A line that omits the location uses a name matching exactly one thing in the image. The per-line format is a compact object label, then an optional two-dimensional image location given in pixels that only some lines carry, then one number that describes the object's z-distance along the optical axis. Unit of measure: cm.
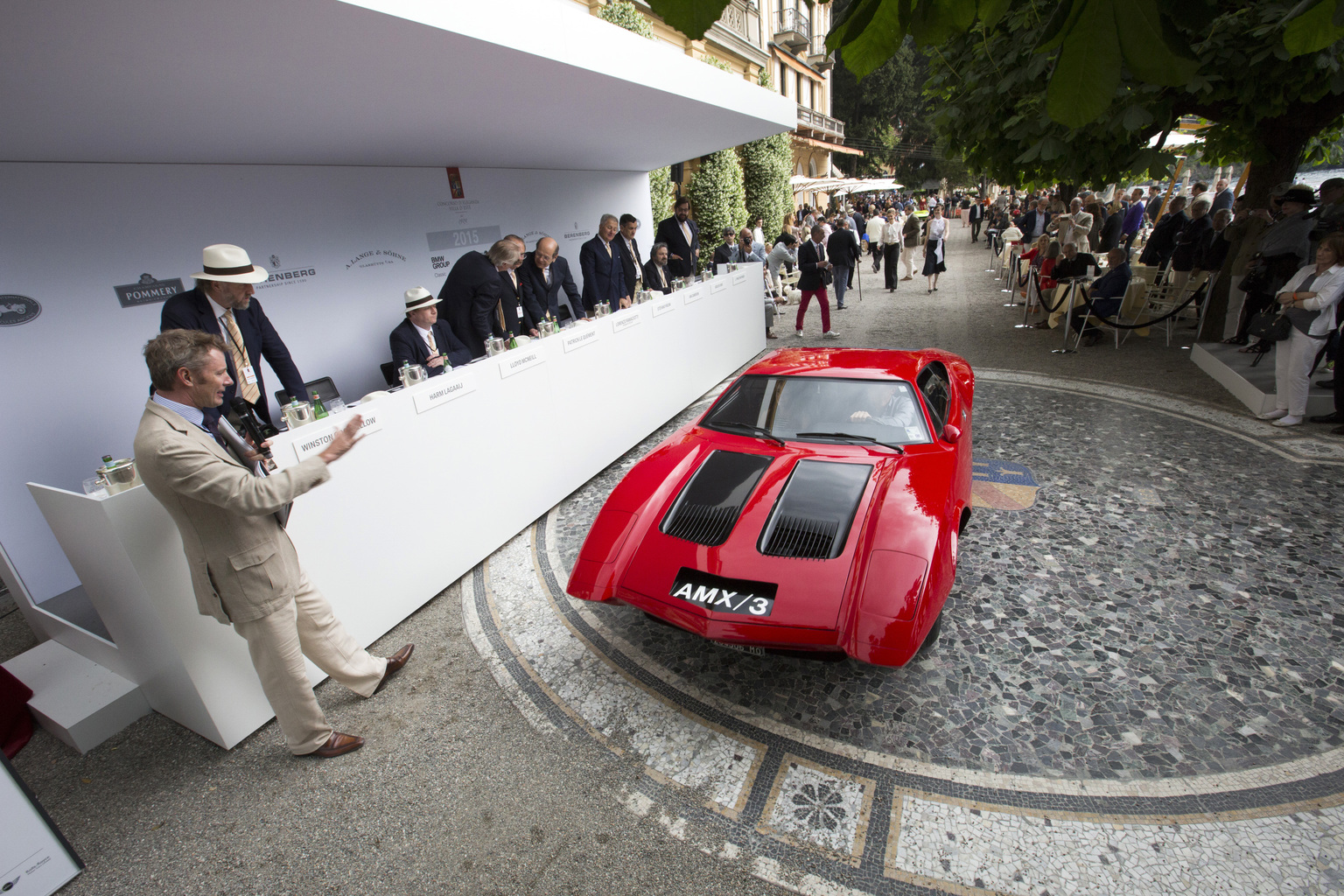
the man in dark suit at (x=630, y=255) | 784
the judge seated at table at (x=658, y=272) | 824
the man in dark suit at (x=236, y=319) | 373
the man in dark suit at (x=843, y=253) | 1141
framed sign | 225
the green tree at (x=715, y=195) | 1533
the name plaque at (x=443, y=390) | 380
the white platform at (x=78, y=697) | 307
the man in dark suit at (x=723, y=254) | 997
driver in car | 356
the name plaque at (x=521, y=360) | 445
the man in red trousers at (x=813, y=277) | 941
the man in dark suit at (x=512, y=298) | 582
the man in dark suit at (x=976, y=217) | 2502
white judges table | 277
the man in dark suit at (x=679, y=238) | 923
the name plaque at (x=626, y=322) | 573
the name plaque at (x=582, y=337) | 512
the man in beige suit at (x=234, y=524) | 229
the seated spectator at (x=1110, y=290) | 802
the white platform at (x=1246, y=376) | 570
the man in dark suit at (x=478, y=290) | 559
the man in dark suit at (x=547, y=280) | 635
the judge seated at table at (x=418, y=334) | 478
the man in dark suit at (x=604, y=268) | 734
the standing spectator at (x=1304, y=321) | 504
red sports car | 258
